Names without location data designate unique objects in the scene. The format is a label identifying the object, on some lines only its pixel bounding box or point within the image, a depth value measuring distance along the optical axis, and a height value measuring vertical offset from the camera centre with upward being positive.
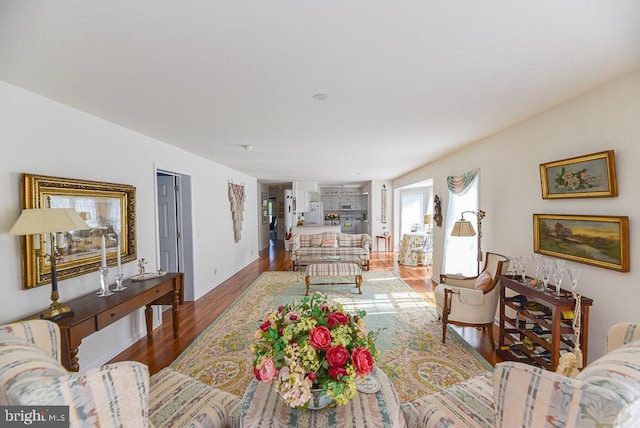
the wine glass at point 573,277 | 2.15 -0.57
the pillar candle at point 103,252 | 2.47 -0.27
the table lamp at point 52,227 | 1.81 -0.01
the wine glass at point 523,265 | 2.62 -0.56
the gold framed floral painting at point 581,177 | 2.04 +0.25
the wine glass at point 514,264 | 2.81 -0.60
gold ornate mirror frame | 2.00 -0.01
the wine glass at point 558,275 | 2.24 -0.58
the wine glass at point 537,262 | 2.53 -0.52
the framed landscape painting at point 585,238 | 1.97 -0.27
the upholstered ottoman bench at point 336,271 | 4.83 -1.02
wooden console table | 1.91 -0.75
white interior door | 4.38 -0.02
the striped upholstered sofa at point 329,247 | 6.51 -0.81
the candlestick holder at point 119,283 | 2.67 -0.60
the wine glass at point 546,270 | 2.39 -0.57
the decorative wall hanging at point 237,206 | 6.15 +0.29
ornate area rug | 2.43 -1.44
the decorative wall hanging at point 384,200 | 9.16 +0.42
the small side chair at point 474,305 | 2.93 -1.04
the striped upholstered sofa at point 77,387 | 0.81 -0.52
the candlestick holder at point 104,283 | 2.49 -0.56
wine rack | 2.12 -1.03
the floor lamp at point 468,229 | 3.68 -0.26
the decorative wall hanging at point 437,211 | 5.32 +0.00
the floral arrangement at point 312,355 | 1.25 -0.68
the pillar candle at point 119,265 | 2.67 -0.43
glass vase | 1.35 -0.93
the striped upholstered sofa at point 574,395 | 0.75 -0.58
